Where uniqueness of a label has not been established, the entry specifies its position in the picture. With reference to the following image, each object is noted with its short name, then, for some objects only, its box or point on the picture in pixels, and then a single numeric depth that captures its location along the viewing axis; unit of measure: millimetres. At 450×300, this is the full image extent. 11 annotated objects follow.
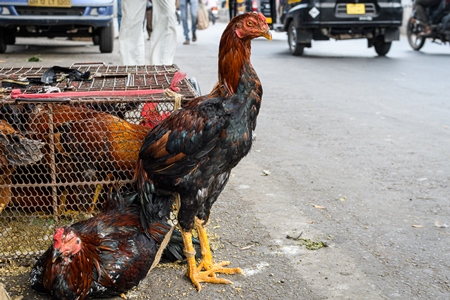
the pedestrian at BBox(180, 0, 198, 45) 15281
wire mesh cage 3117
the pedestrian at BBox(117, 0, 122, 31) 10188
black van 11852
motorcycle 13547
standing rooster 2805
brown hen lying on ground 2672
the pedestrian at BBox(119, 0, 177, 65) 6344
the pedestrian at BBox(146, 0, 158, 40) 10769
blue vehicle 9461
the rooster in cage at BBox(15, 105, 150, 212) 3289
